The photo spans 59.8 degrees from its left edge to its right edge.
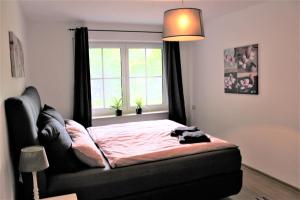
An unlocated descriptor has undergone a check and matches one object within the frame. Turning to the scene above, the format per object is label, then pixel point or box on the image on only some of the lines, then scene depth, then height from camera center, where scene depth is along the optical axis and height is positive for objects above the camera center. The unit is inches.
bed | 79.7 -32.4
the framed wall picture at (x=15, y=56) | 86.1 +11.5
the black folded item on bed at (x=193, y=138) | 113.5 -23.5
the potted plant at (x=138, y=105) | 189.8 -14.2
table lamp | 67.4 -18.9
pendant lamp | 97.7 +23.4
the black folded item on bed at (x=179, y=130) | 127.0 -22.2
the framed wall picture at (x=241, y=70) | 142.6 +8.1
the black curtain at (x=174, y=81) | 190.7 +2.8
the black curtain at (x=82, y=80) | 166.1 +4.3
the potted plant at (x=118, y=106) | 183.2 -14.2
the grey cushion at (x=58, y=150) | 84.7 -20.9
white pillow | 90.6 -23.2
